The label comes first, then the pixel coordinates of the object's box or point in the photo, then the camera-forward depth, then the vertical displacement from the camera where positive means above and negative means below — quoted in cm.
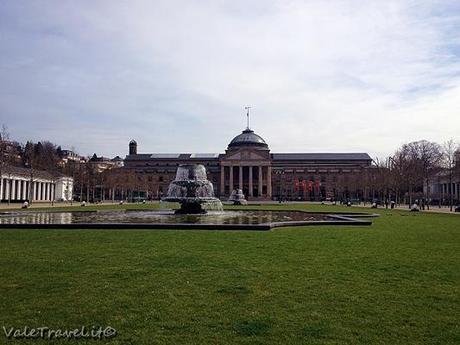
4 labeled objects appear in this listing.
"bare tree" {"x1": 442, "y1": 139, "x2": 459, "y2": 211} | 6707 +707
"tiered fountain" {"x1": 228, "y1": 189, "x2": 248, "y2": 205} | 7289 +90
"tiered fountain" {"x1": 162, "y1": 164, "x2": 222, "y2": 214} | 3294 +102
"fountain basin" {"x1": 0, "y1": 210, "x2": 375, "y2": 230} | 2019 -96
